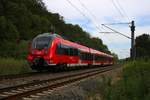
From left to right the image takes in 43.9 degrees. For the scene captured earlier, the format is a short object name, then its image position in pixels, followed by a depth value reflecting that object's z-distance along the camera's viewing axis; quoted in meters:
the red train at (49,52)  14.12
